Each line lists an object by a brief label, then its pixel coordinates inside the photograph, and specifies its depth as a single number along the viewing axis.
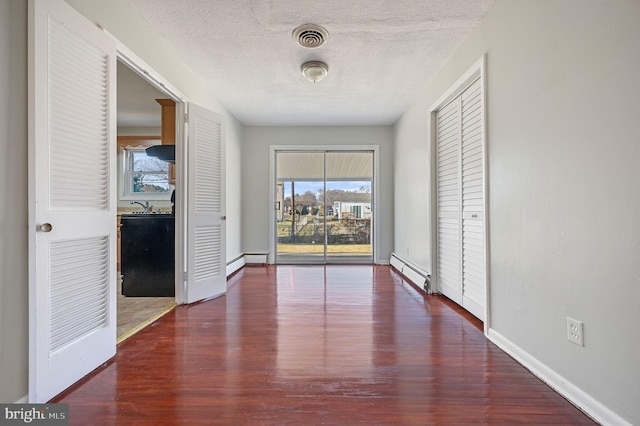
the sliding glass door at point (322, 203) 5.78
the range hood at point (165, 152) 3.73
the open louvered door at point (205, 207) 3.28
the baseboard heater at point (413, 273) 3.70
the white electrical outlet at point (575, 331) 1.53
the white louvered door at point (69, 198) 1.55
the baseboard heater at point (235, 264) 4.72
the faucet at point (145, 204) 5.41
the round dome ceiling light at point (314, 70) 3.16
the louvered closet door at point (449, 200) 3.17
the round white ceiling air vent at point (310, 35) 2.55
